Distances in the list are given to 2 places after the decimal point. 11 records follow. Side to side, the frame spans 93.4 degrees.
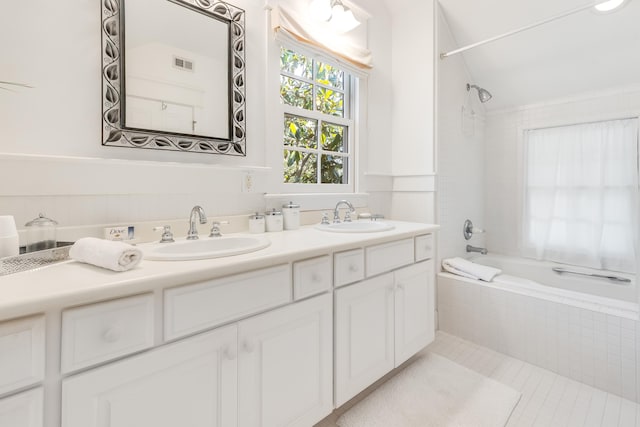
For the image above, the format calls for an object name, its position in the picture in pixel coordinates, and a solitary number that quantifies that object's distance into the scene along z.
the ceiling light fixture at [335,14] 1.84
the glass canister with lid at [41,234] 0.97
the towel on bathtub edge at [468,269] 2.15
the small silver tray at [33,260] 0.78
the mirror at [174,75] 1.21
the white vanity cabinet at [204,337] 0.67
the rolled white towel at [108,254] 0.80
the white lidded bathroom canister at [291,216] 1.69
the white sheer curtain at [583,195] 2.26
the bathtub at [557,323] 1.60
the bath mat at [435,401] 1.42
